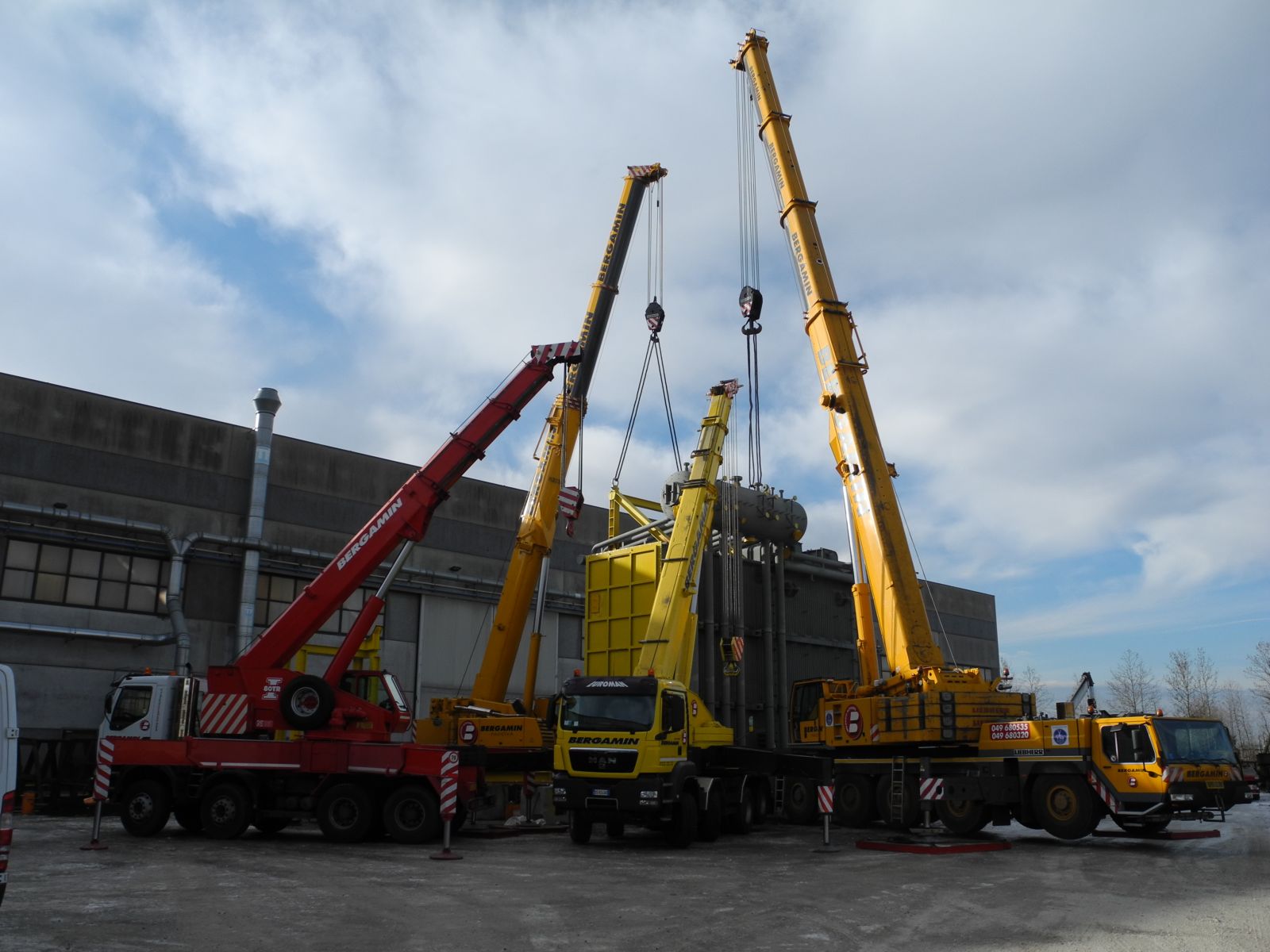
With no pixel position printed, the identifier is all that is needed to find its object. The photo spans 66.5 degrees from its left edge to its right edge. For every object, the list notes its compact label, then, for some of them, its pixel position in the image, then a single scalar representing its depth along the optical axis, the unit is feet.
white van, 23.67
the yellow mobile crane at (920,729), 52.29
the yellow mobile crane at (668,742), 49.75
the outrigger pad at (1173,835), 56.59
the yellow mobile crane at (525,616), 61.36
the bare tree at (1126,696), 211.55
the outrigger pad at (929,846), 50.01
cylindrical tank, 77.82
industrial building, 77.87
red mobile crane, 51.39
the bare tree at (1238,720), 251.31
